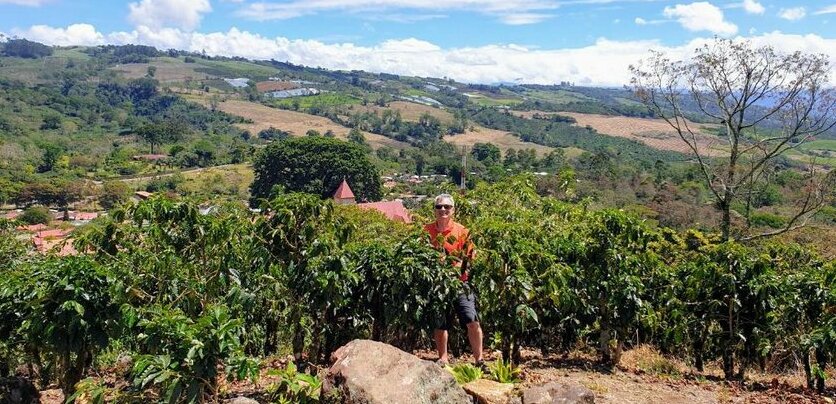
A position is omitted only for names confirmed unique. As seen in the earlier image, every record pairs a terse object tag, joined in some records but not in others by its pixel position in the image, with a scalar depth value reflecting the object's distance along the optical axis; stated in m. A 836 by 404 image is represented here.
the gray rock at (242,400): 4.42
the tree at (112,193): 54.56
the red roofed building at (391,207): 39.33
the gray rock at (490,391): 4.85
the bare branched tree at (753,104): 16.94
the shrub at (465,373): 5.20
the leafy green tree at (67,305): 4.55
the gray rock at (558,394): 4.62
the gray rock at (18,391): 5.19
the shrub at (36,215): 44.40
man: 5.73
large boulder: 4.29
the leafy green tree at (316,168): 57.09
